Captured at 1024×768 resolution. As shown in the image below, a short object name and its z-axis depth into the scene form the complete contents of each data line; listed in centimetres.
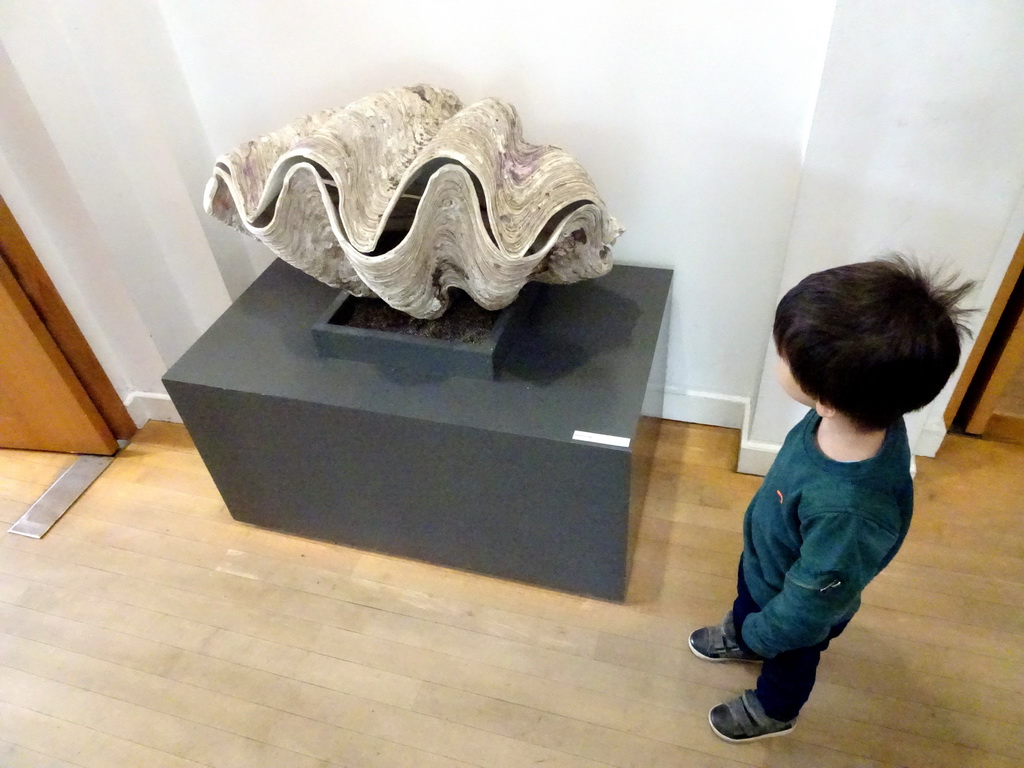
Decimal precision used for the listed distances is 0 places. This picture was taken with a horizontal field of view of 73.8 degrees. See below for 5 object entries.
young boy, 69
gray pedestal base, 111
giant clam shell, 96
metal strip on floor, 157
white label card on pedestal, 105
